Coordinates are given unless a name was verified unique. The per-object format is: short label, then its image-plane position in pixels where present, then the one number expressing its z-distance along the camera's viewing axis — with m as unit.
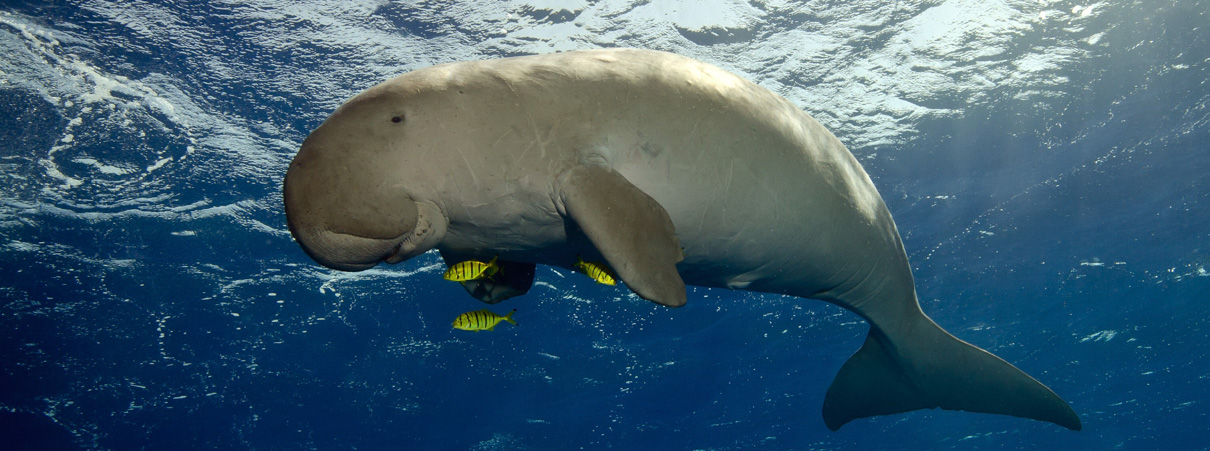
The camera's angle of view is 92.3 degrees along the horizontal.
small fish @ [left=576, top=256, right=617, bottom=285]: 2.62
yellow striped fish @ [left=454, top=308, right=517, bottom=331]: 3.63
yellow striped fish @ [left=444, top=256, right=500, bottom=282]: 2.57
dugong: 1.74
